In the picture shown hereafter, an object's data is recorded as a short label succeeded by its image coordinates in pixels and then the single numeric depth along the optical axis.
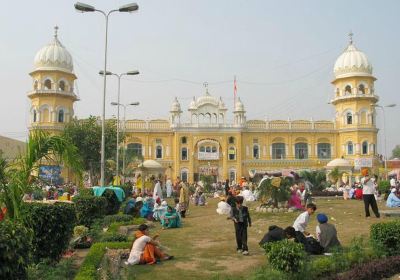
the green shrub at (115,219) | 14.40
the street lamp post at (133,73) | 24.08
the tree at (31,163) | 7.17
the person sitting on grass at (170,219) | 14.78
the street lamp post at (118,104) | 29.25
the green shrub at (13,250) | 4.71
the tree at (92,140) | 35.56
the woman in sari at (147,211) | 16.91
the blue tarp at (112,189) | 15.98
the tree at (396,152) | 102.69
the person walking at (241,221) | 9.61
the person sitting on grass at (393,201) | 18.81
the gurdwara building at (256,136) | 51.22
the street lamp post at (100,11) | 16.50
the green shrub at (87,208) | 12.93
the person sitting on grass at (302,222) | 10.55
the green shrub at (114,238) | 10.38
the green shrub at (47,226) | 7.85
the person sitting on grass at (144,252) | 8.88
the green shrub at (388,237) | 7.99
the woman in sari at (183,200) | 18.45
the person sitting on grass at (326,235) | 9.42
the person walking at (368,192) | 14.12
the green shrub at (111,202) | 16.54
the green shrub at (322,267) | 7.11
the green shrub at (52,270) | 6.94
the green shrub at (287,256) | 6.53
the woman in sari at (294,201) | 17.95
